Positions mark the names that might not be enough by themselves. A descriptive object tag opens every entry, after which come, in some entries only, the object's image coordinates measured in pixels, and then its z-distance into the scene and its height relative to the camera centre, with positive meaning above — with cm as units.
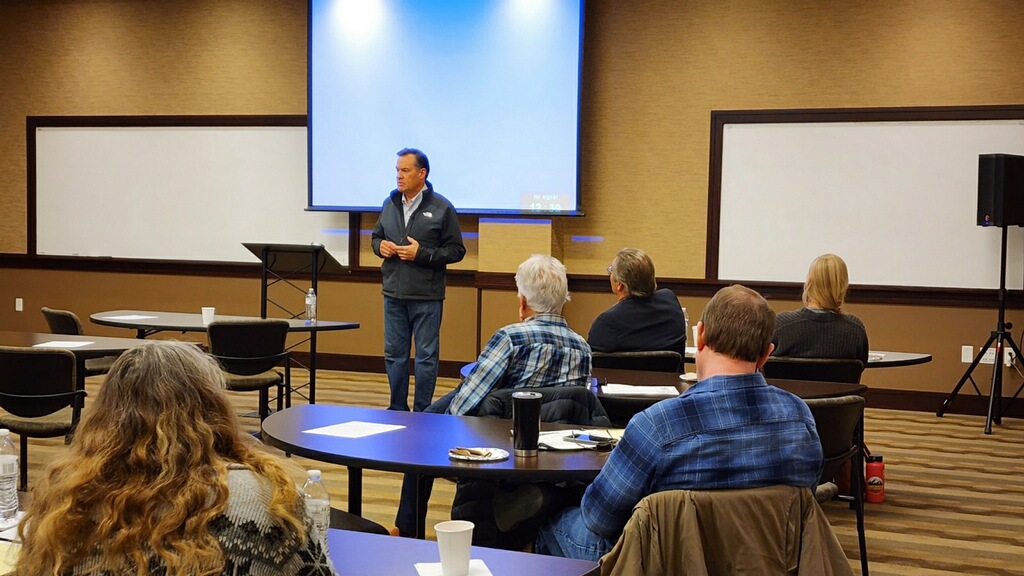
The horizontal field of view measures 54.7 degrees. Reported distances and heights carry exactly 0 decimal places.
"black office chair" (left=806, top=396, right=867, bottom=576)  335 -64
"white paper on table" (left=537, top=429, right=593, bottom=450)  279 -59
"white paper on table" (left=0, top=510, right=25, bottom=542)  210 -66
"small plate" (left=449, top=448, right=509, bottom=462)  262 -59
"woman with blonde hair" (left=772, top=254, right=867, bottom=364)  458 -39
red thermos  502 -123
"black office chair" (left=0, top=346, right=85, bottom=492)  434 -73
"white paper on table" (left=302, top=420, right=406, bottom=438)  297 -61
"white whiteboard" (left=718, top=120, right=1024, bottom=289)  748 +30
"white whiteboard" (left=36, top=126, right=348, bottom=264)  913 +33
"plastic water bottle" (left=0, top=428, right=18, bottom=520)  226 -61
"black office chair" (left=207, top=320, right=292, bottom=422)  554 -69
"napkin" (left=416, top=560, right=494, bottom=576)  188 -64
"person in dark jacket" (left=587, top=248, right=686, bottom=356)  470 -39
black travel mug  268 -51
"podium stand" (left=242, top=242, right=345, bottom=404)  656 -20
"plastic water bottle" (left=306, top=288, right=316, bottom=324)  663 -51
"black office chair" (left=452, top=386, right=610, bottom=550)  299 -75
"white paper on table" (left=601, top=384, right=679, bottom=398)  377 -59
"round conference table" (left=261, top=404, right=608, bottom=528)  255 -60
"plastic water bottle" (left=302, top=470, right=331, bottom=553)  189 -54
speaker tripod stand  697 -80
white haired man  326 -39
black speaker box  688 +39
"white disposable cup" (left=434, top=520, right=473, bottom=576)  182 -58
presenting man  633 -25
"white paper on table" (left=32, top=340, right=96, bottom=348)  501 -61
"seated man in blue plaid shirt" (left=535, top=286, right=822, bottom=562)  219 -44
